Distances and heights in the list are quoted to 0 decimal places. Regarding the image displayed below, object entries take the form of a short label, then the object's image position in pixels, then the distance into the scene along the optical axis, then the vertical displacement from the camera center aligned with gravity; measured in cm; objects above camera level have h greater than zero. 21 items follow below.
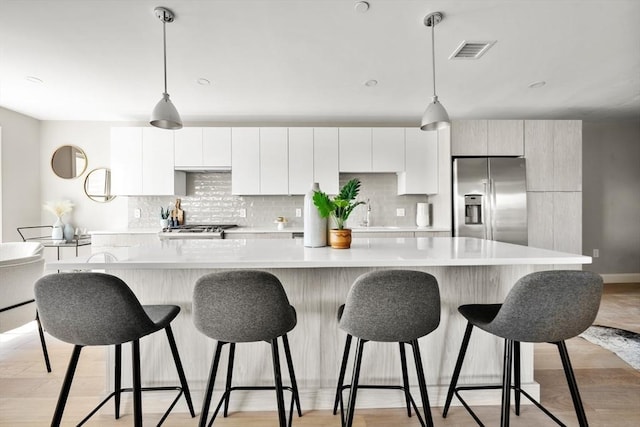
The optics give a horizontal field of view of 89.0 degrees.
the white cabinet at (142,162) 411 +64
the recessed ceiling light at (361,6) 201 +128
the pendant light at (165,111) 208 +68
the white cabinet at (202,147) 413 +83
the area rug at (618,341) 250 -111
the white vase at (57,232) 381 -22
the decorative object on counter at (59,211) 382 +2
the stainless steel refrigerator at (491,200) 388 +13
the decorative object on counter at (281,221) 425 -13
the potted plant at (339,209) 188 +1
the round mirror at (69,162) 447 +70
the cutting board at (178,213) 448 -1
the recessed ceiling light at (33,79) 306 +128
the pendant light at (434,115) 225 +68
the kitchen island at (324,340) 180 -73
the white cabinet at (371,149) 422 +81
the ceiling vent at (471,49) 248 +127
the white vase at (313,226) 194 -9
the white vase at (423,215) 429 -6
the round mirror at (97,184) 452 +40
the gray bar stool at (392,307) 130 -39
